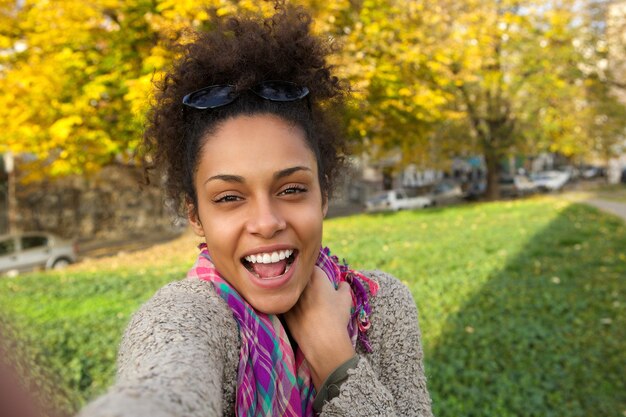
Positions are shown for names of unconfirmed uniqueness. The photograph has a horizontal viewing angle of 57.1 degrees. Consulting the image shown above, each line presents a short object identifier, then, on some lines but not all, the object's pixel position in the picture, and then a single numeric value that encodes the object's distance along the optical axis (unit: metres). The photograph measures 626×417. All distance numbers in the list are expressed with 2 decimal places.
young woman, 1.19
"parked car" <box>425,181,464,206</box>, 32.44
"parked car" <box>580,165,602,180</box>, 49.69
